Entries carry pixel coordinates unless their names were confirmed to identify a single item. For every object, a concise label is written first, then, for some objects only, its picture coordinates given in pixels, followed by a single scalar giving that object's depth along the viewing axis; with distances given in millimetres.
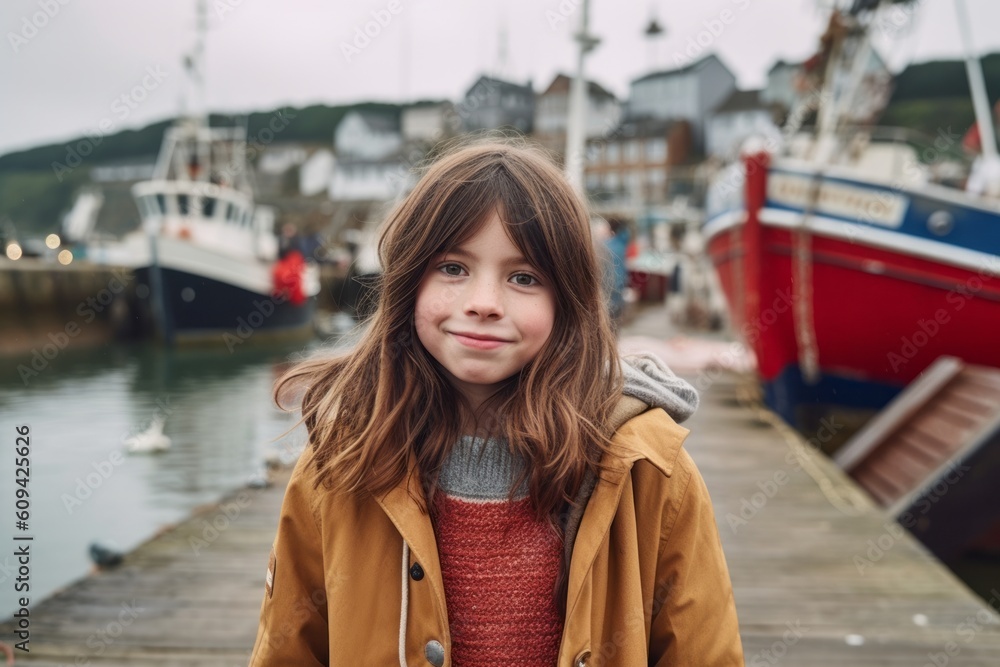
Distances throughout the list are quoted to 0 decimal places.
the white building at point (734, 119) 64875
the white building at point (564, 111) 44906
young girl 1310
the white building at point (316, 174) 83000
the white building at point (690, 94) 67500
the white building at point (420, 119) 81688
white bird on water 8305
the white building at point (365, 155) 76750
